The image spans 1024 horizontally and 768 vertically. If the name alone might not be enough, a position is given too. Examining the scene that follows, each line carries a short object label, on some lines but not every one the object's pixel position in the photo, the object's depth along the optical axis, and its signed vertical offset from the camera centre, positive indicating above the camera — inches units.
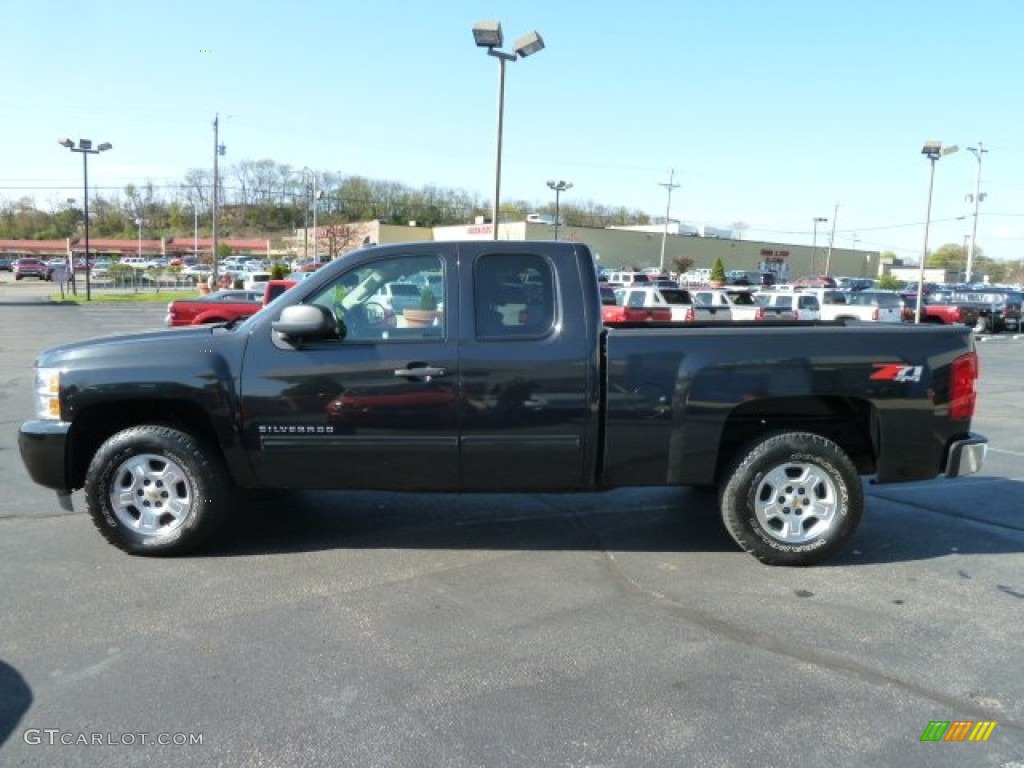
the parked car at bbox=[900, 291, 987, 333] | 1106.7 -24.0
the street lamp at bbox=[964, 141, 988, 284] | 2273.6 +209.1
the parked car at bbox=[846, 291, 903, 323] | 1035.3 -14.3
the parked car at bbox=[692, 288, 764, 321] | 1008.2 -15.4
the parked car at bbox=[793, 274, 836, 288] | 2254.9 +23.9
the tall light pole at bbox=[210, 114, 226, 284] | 1834.4 +245.0
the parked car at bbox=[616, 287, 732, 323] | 906.1 -21.0
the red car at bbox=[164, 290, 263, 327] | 791.1 -43.4
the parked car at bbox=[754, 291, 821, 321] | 954.0 -18.5
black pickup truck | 189.2 -28.6
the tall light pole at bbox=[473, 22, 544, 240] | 671.8 +193.4
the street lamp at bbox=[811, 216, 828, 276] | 4001.0 +145.8
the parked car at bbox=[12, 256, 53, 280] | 2652.6 -42.0
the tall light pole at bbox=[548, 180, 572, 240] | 1861.5 +205.9
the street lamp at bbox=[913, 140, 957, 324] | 1063.6 +182.6
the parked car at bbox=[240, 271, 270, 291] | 1527.8 -20.9
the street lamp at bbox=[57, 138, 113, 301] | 1503.4 +199.0
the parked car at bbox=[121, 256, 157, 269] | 3295.8 -2.3
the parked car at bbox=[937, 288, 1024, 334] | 1214.3 -16.8
